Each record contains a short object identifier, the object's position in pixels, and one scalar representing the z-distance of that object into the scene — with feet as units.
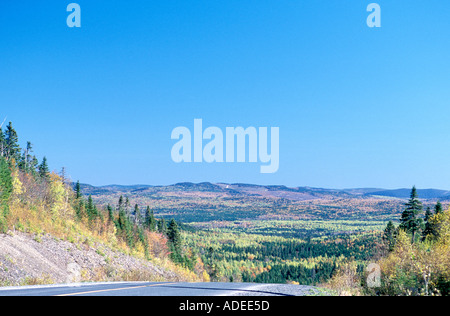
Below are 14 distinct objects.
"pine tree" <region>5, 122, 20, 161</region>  295.28
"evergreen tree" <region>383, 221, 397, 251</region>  184.03
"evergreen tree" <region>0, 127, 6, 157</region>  274.67
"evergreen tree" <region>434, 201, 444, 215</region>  194.62
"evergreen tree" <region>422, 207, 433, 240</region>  184.65
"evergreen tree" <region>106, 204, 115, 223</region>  259.19
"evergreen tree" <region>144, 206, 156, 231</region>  333.15
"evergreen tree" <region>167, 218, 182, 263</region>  300.52
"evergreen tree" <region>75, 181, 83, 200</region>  248.77
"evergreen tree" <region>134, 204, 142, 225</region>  324.52
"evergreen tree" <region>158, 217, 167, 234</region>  351.97
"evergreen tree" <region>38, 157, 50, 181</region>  272.80
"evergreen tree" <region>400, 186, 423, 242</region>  176.86
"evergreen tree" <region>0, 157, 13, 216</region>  100.27
